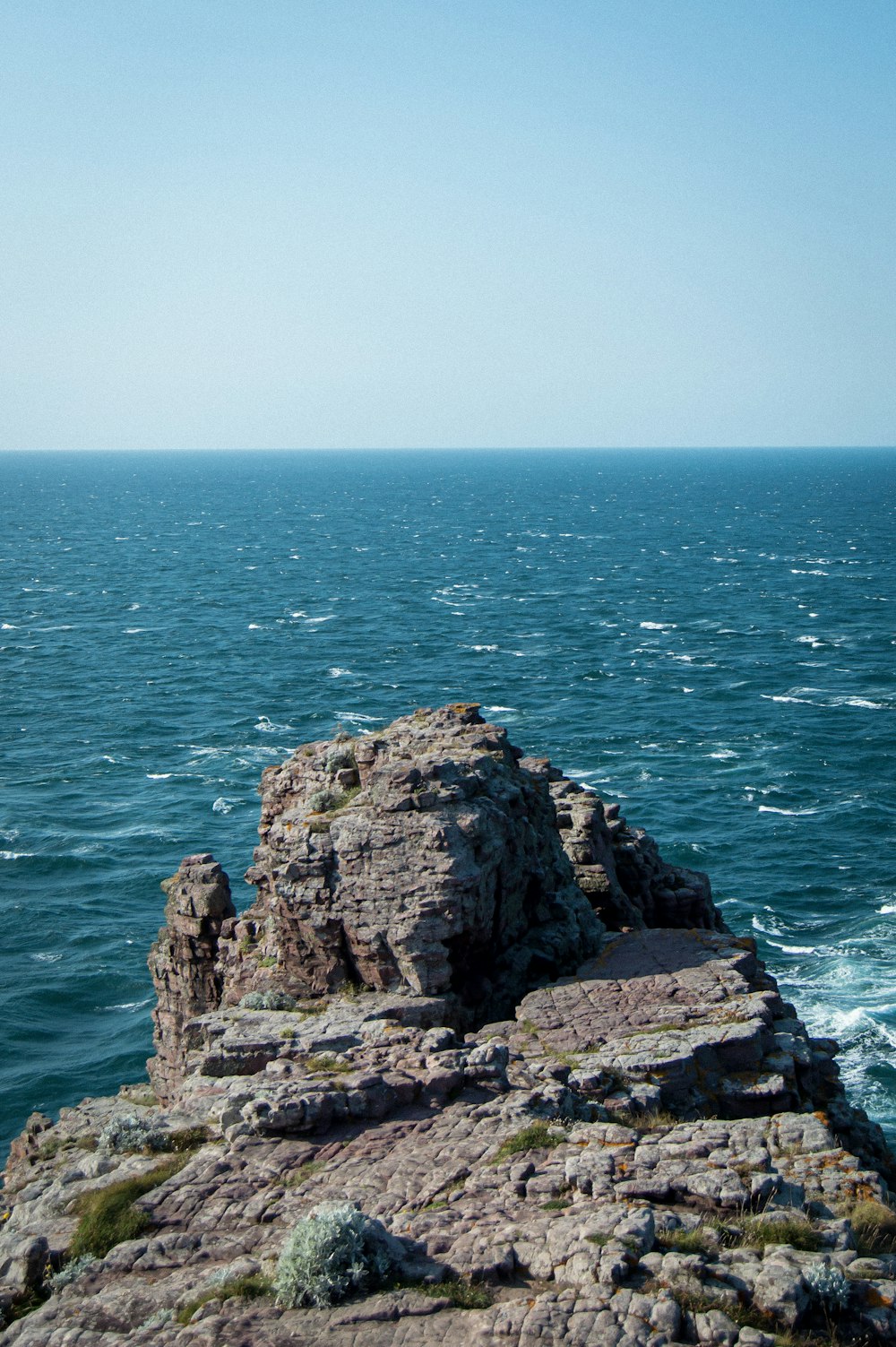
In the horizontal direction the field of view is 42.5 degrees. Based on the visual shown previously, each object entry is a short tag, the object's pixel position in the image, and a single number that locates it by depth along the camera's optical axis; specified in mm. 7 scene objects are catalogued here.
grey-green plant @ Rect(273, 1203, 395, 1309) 16500
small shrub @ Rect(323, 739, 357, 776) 32672
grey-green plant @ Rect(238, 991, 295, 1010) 27906
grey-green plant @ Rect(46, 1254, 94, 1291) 17953
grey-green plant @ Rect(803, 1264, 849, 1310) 16016
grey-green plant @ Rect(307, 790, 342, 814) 31016
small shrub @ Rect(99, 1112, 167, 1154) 21688
